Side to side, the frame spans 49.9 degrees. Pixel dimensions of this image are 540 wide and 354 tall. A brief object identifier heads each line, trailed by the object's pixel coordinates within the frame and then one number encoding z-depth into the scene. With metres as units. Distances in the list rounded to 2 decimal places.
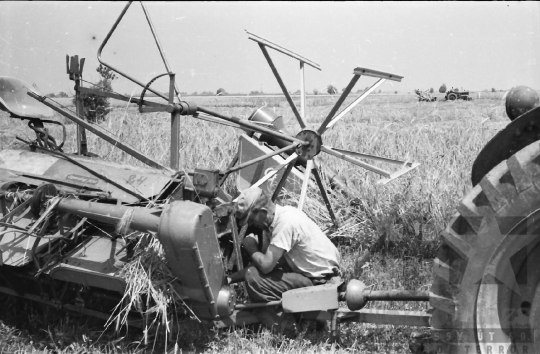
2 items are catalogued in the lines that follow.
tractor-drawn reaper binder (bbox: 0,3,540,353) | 3.34
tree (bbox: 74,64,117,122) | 15.21
